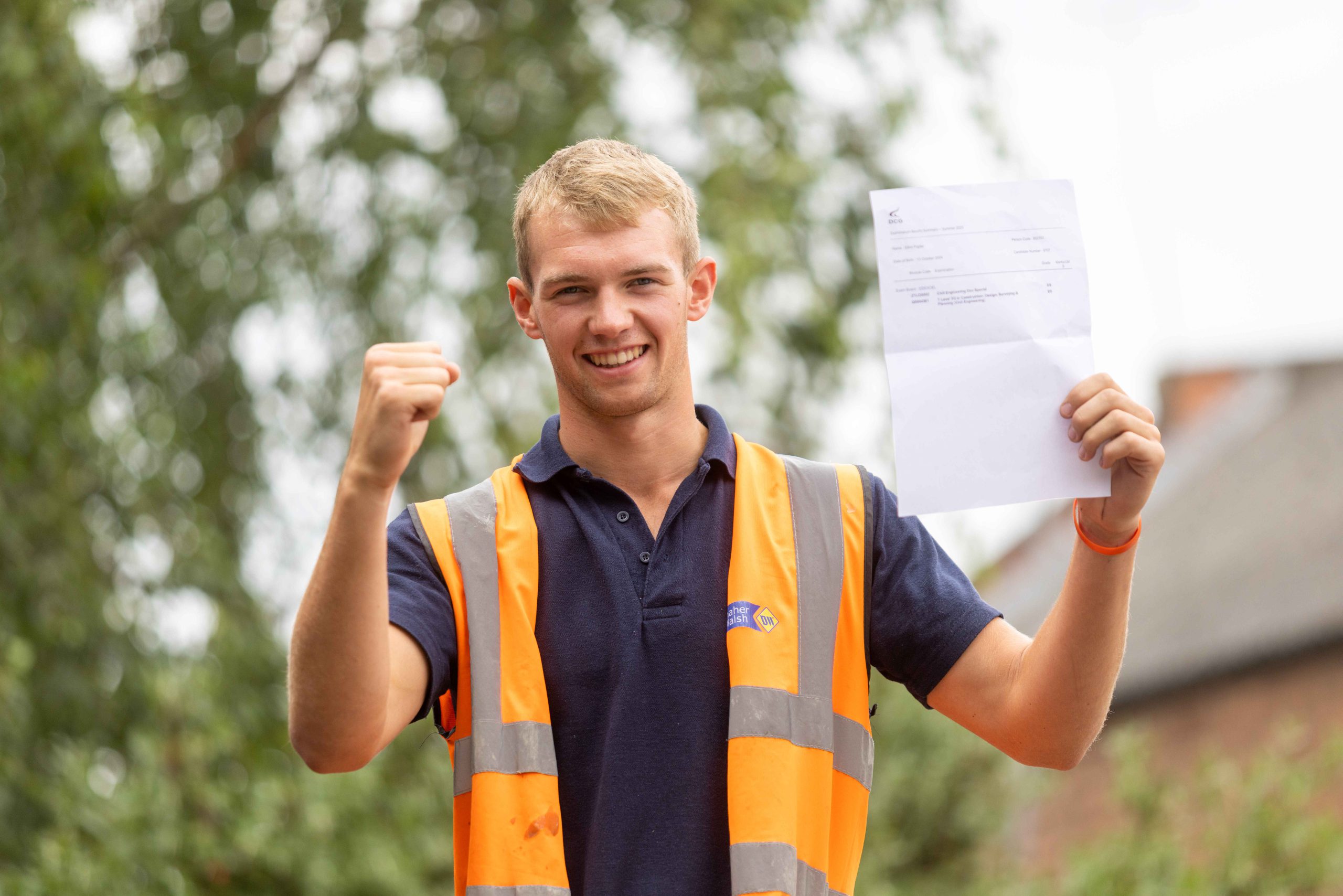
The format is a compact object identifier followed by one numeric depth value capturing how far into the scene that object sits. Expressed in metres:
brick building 20.41
